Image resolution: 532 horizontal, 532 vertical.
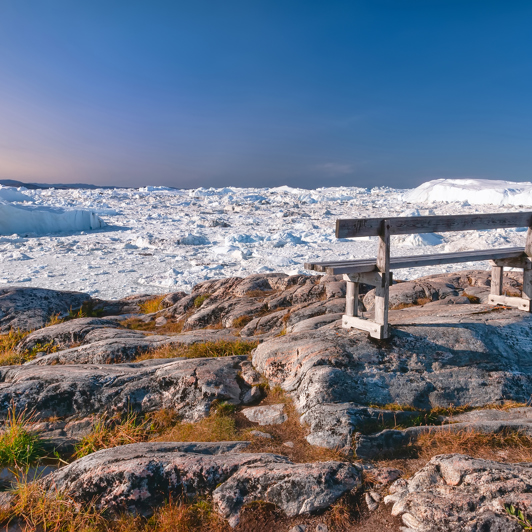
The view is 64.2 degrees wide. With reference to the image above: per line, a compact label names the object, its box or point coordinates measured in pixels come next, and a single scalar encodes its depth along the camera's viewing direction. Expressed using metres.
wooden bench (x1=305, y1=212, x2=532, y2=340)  4.51
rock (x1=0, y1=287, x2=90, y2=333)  8.77
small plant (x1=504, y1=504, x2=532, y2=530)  2.33
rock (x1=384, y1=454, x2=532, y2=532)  2.41
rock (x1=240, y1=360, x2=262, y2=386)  4.59
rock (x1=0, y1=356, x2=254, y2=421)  4.33
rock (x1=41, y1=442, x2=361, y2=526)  2.81
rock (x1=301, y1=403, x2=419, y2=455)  3.47
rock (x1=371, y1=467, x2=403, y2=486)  2.94
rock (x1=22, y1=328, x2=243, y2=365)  5.79
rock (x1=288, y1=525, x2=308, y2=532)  2.62
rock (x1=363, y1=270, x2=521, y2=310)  7.33
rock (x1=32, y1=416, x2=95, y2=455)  3.88
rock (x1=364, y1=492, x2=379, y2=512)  2.72
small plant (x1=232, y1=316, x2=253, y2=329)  7.73
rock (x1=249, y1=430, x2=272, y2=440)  3.68
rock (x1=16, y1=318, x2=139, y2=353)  7.13
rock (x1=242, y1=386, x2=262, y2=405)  4.36
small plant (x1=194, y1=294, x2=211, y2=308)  9.54
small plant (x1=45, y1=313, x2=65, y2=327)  8.78
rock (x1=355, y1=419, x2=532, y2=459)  3.35
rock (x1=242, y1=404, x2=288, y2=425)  3.95
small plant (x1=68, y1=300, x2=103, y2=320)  9.70
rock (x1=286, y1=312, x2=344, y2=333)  5.82
